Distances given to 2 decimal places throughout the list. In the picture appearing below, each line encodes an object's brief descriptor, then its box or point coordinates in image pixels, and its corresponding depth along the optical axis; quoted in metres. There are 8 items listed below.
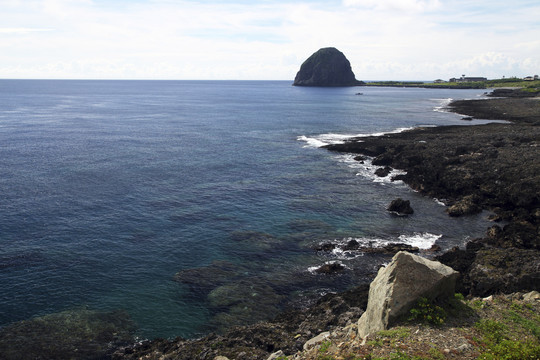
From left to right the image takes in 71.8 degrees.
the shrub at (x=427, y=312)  19.94
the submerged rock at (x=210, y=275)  34.00
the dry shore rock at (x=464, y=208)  49.22
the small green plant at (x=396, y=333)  18.70
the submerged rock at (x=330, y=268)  35.91
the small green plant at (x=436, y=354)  16.81
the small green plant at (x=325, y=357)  17.83
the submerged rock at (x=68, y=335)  25.66
